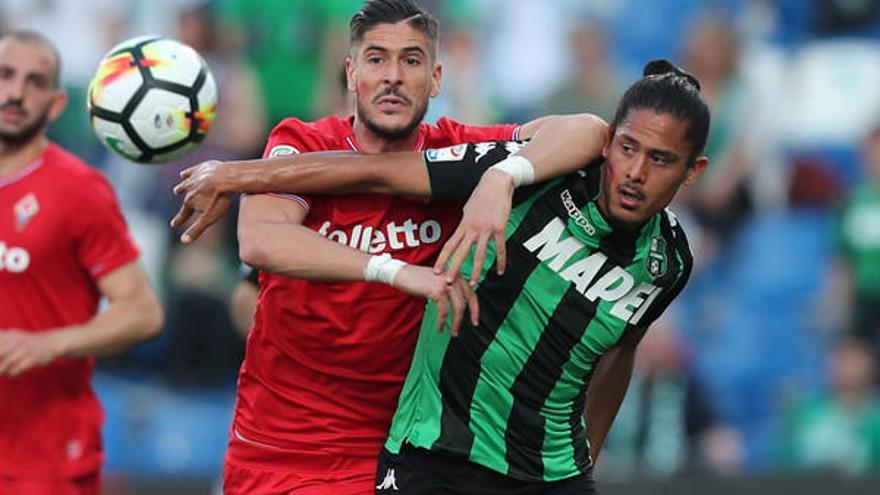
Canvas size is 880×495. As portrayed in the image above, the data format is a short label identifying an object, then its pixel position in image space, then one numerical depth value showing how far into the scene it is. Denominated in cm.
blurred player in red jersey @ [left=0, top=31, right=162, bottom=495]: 1358
